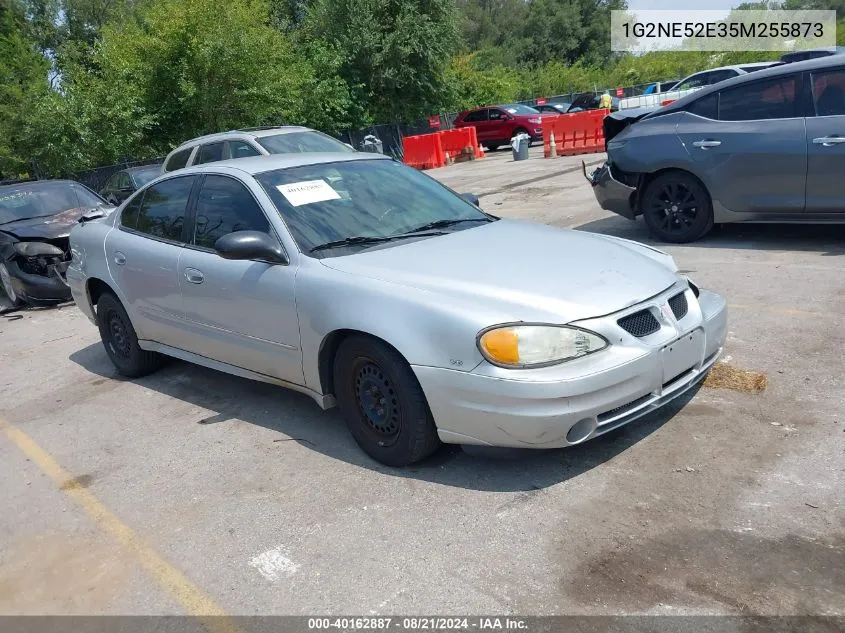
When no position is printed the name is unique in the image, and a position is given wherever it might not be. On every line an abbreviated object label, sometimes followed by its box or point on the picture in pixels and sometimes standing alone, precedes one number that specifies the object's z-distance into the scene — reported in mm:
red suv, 27156
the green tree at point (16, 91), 25906
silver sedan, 3588
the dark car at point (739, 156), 7094
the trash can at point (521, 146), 21828
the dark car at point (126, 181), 13758
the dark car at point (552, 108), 28888
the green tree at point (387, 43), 30344
